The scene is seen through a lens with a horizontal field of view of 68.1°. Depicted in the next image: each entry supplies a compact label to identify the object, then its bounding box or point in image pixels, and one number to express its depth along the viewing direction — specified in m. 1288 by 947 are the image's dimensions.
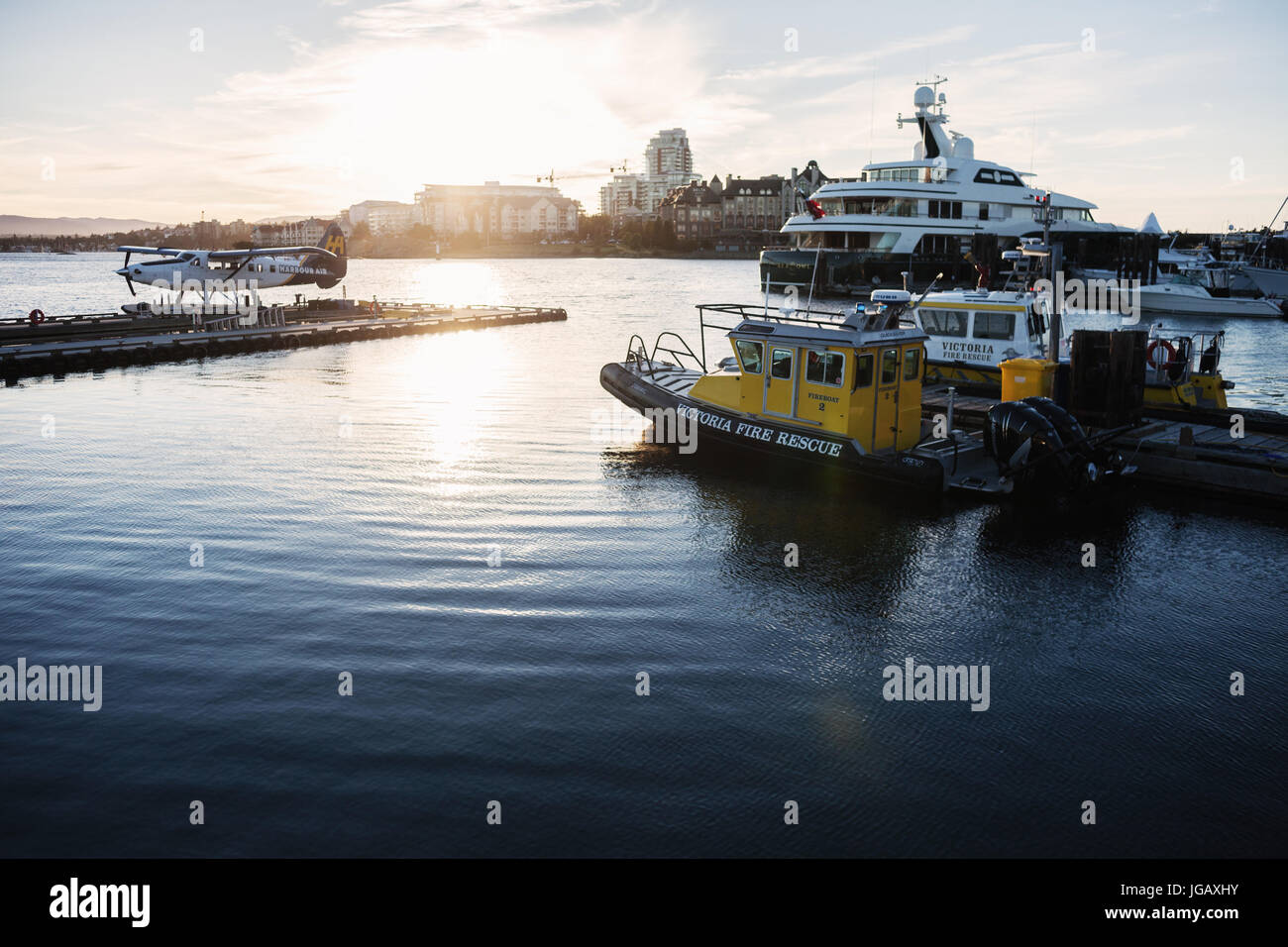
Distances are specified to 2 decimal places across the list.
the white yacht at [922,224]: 68.56
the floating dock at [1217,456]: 16.44
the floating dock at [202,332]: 32.75
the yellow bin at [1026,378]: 19.81
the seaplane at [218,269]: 51.47
